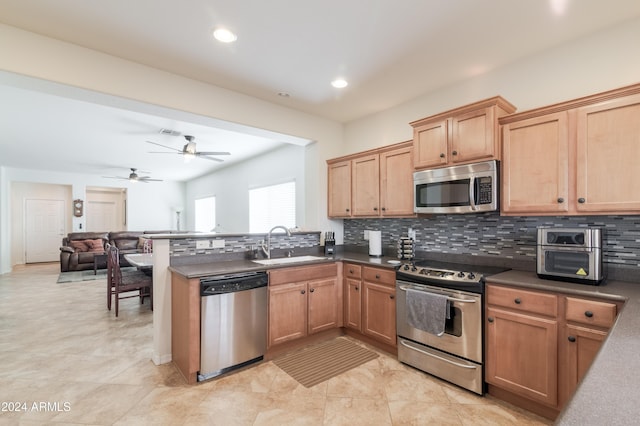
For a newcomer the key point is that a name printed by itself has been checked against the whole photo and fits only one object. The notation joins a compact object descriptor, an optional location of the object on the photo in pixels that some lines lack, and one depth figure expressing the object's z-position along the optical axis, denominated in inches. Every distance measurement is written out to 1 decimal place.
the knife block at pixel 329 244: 154.9
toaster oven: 79.1
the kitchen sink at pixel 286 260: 122.8
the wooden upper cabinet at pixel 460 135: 98.1
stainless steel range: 91.1
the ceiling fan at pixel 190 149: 197.0
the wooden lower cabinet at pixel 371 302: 116.1
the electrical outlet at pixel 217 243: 124.0
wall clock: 350.0
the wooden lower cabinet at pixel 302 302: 114.1
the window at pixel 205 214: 351.4
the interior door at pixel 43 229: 348.8
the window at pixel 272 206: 227.5
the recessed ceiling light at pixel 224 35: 91.1
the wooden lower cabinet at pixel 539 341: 73.0
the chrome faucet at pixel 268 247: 135.3
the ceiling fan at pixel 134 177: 302.7
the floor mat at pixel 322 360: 102.6
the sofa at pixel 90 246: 290.2
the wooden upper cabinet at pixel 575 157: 77.0
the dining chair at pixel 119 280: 163.8
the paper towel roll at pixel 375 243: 143.8
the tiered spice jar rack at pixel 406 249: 132.1
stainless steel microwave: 98.4
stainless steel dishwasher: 97.7
